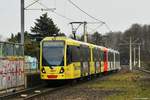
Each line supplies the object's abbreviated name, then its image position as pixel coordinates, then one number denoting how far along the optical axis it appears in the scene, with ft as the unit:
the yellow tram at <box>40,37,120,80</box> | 112.98
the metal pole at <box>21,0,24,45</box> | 122.09
